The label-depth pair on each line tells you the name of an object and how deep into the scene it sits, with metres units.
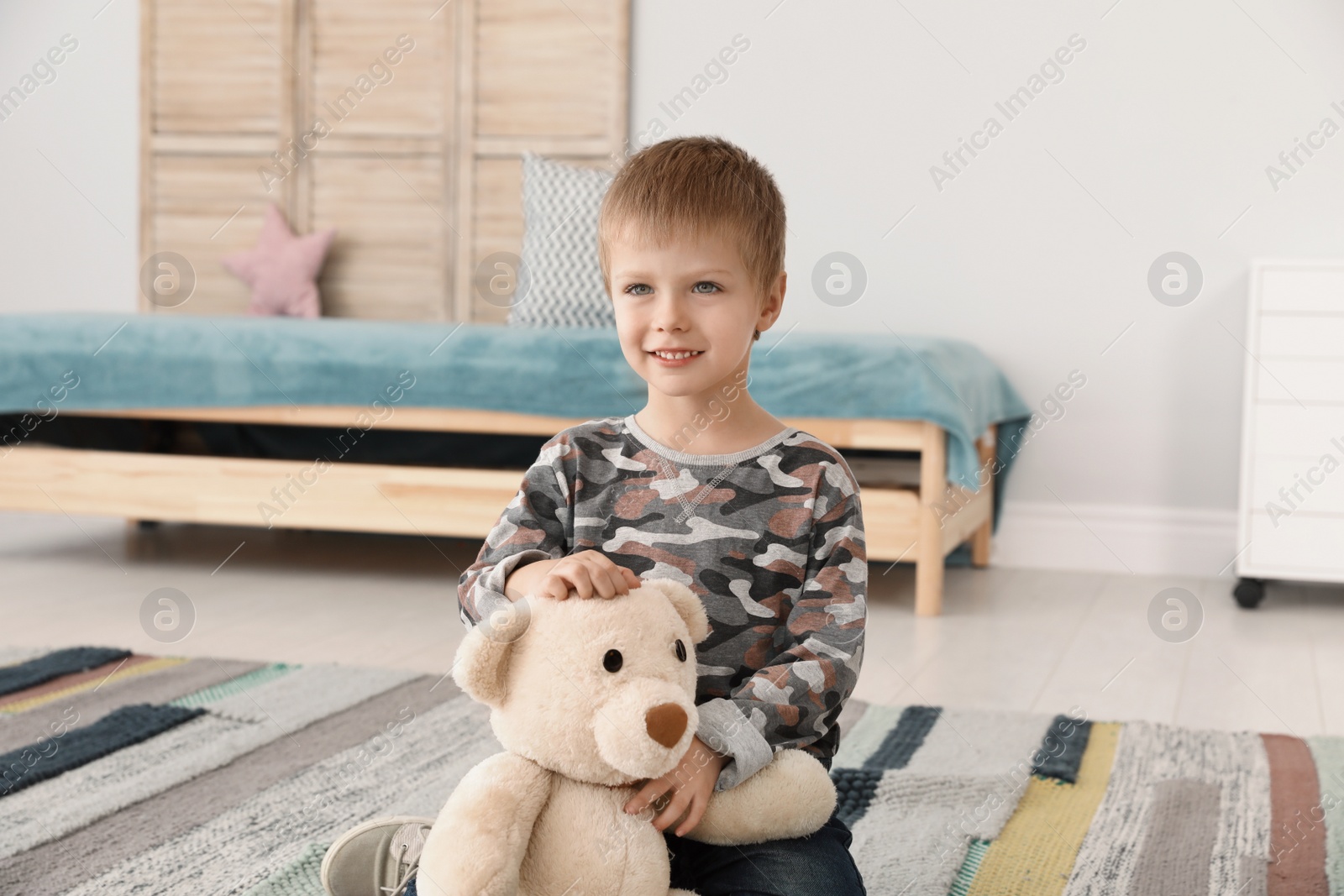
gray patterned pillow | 2.59
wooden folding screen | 2.84
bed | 1.96
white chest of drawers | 2.10
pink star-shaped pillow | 2.94
